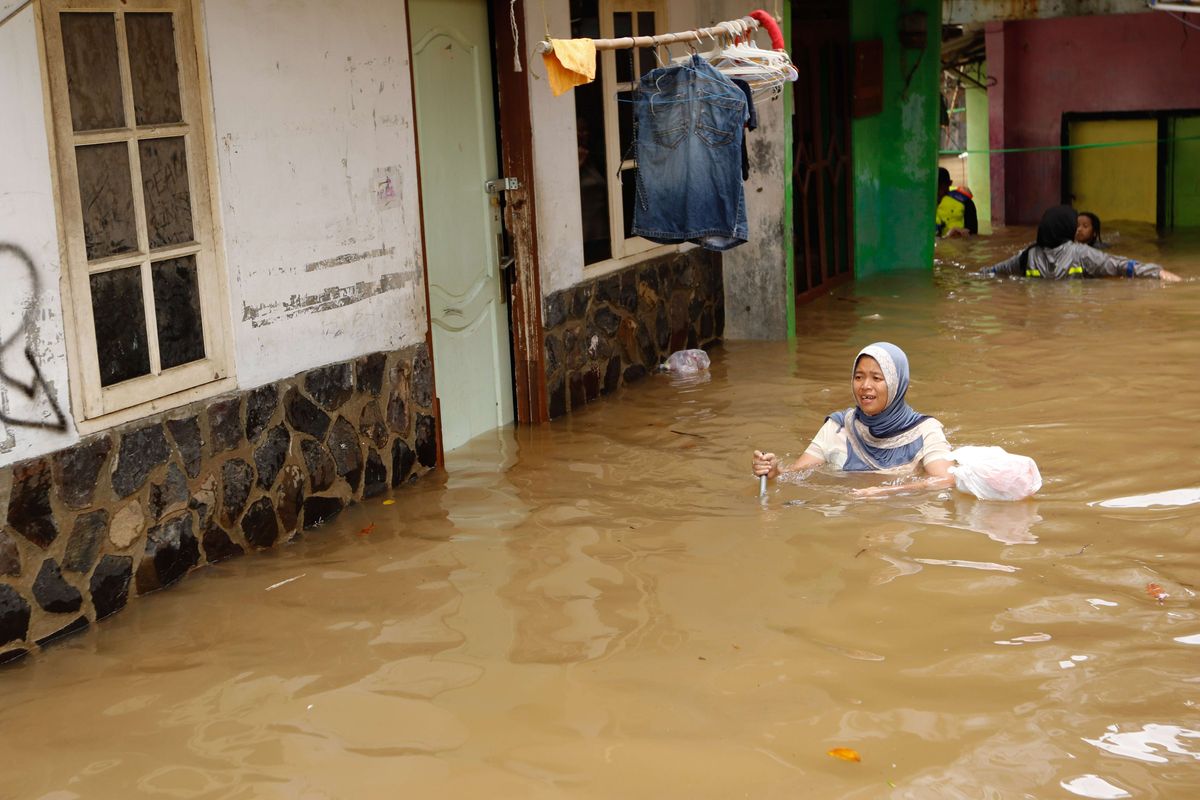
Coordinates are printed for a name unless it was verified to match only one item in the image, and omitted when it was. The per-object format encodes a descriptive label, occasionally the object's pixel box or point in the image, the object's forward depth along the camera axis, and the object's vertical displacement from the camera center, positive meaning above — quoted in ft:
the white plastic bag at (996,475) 20.65 -4.76
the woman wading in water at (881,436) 20.72 -4.27
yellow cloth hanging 20.68 +1.70
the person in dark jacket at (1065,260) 42.24 -3.42
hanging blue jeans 24.26 +0.23
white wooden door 24.97 -0.61
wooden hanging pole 21.30 +2.18
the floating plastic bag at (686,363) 32.81 -4.55
